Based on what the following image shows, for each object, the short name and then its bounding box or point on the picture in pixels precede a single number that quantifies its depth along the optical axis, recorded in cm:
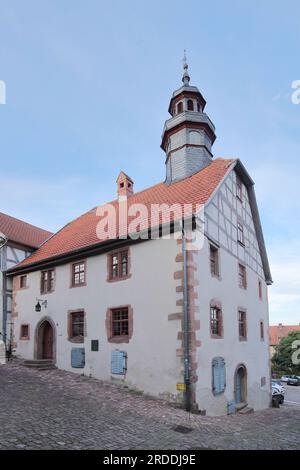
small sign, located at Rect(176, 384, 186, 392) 1216
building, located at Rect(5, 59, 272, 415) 1311
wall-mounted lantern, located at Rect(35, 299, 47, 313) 1836
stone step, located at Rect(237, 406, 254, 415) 1562
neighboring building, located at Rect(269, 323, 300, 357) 7425
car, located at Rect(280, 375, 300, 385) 4609
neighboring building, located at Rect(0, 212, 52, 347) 2044
